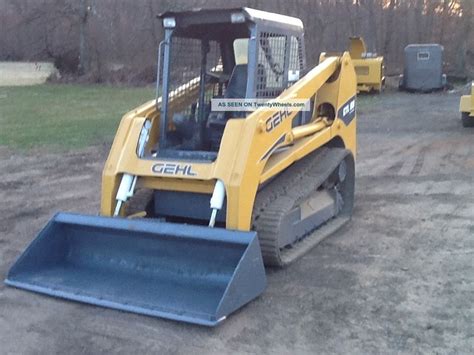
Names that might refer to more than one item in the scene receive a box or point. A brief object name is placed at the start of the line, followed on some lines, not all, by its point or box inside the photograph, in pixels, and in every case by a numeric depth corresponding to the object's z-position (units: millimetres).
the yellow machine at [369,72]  23562
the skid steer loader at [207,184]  5203
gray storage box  24594
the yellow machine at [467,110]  14156
